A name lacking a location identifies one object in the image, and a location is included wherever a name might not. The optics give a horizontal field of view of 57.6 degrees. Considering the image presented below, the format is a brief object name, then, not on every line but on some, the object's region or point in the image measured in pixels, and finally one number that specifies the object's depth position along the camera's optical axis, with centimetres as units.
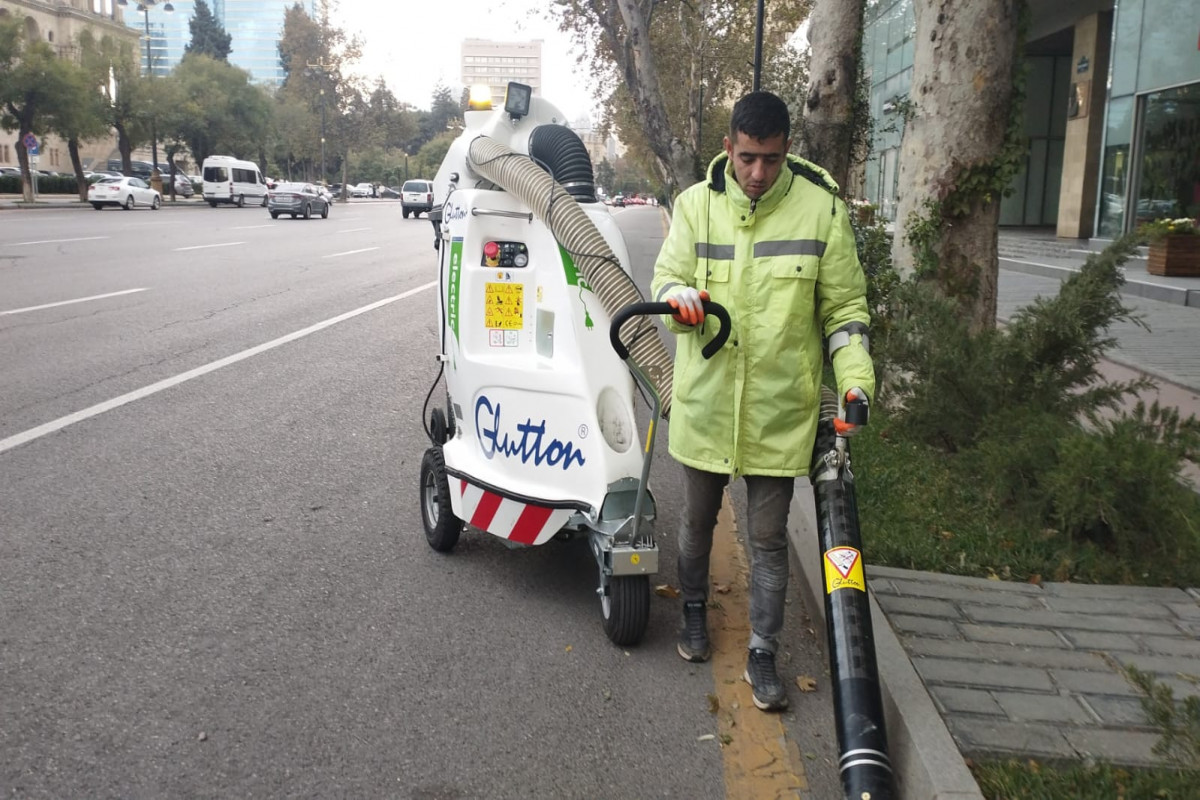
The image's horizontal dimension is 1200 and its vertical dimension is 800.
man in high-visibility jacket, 334
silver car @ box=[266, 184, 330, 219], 3788
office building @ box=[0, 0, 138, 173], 8012
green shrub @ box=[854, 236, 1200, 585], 436
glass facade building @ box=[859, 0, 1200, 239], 1853
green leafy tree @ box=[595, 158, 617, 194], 12838
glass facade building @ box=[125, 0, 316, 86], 15975
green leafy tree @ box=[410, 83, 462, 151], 15388
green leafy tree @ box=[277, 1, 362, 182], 8056
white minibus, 5178
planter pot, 1518
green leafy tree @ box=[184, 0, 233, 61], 11569
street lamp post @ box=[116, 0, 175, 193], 5769
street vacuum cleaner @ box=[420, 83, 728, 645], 390
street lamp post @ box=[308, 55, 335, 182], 8140
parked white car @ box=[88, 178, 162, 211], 4156
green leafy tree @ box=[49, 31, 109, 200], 4675
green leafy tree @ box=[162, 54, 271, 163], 6506
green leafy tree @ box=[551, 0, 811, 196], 1558
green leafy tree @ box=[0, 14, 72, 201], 4409
